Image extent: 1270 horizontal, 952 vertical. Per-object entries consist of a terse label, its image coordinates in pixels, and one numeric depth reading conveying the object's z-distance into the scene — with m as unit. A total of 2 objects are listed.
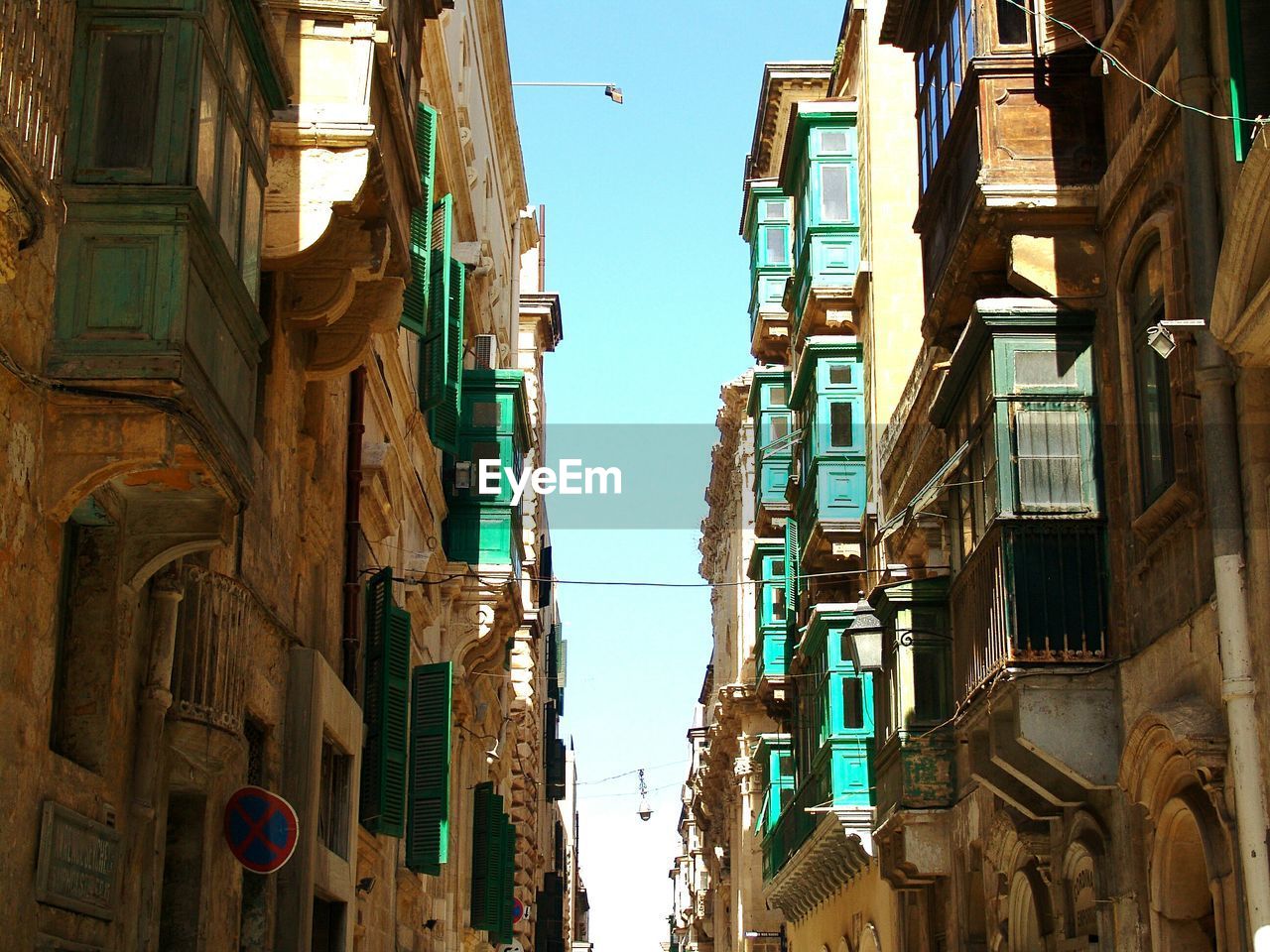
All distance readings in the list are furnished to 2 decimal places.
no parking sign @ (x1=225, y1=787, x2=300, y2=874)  12.19
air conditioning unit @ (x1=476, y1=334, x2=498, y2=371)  31.28
